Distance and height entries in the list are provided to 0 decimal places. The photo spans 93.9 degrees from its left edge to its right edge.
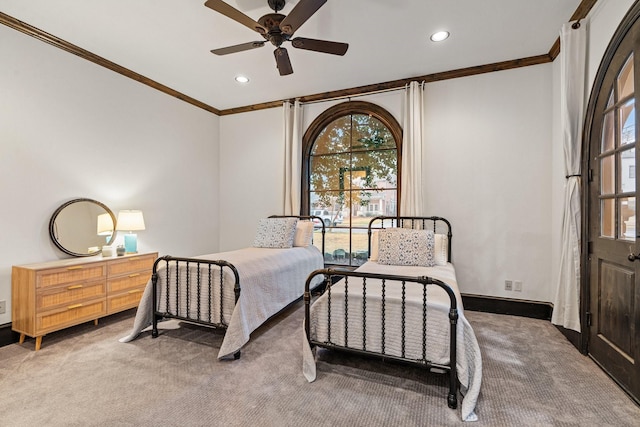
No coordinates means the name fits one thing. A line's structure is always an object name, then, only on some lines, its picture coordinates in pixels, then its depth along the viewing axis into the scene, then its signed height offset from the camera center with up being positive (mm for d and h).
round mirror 3008 -143
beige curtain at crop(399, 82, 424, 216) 3744 +769
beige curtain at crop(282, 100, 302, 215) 4445 +875
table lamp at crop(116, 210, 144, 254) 3396 -129
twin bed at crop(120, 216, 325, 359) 2443 -720
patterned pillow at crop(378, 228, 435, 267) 3041 -353
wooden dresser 2527 -734
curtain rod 3974 +1667
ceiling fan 2021 +1396
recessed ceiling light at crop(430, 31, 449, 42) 2859 +1736
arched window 4137 +607
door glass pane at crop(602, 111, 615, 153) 2173 +605
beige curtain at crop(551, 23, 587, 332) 2535 +524
